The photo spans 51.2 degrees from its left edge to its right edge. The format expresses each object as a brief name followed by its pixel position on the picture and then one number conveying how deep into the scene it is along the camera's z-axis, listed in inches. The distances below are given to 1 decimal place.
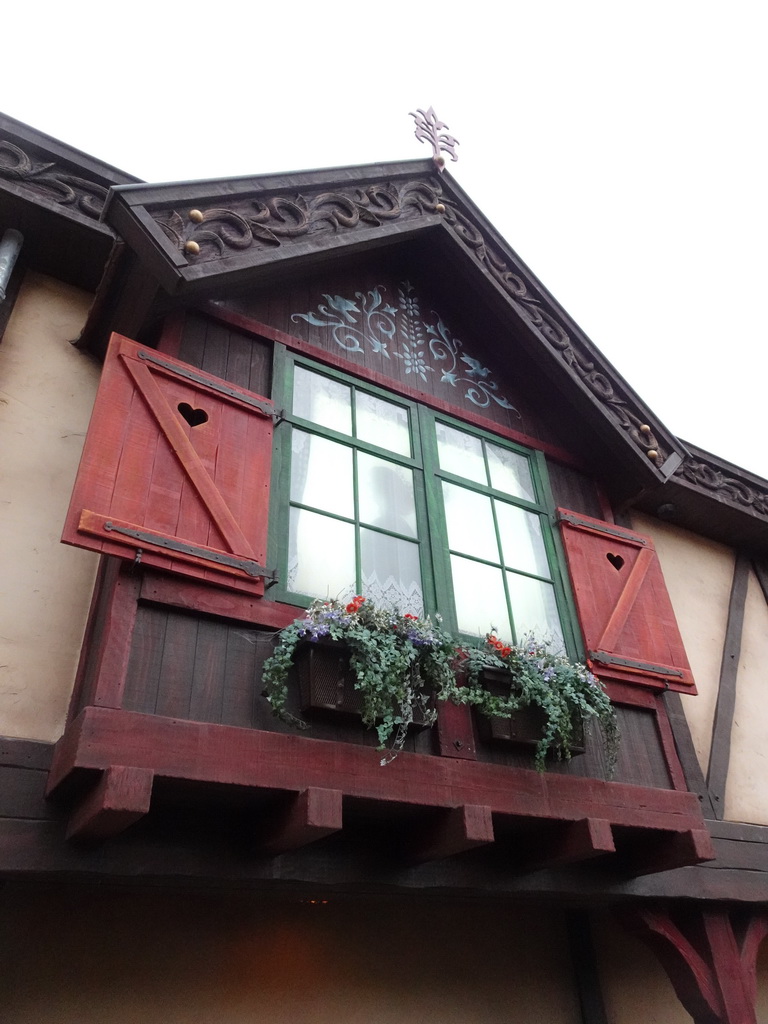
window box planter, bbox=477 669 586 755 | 141.5
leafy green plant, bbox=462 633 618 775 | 140.8
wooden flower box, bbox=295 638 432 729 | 123.6
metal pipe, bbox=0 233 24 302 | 158.9
